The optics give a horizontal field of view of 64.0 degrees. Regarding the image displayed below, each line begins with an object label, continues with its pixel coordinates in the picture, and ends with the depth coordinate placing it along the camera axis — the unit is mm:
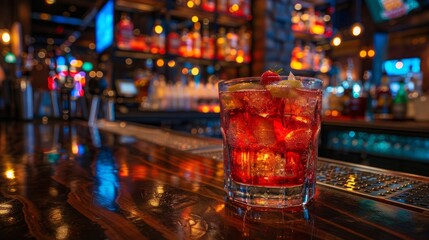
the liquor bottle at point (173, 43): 3383
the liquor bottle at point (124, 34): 3158
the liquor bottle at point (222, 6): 3660
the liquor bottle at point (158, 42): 3362
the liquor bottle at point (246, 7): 3862
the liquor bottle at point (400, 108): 2277
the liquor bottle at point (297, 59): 4387
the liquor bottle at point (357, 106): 2375
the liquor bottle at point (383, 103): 2684
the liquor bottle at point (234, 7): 3773
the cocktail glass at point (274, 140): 503
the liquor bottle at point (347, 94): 2447
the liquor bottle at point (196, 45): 3613
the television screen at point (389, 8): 4109
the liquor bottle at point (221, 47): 3779
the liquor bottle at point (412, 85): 2998
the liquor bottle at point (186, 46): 3556
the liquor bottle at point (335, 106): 2670
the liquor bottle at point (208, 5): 3547
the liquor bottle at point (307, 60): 4414
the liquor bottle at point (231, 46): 3826
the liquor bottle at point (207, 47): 3689
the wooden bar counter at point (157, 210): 368
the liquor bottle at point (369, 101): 2763
